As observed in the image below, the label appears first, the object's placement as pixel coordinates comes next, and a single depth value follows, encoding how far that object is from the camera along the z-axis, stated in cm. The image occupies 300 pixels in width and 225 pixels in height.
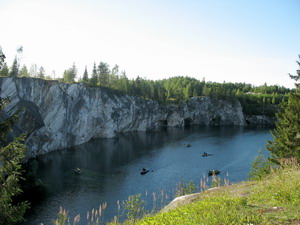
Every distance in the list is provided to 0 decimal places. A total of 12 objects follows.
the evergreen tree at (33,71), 10908
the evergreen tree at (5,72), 6291
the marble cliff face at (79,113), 5819
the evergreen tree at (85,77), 9652
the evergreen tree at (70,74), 9118
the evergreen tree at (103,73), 10425
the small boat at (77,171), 4757
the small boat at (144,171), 4874
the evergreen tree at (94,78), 9532
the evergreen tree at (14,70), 6397
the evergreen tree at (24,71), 9121
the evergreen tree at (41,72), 8893
